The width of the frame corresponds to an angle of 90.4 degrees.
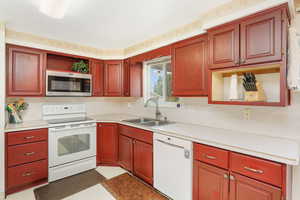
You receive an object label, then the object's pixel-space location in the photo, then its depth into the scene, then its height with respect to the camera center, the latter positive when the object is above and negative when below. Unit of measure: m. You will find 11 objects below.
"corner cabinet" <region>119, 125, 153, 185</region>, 2.19 -0.85
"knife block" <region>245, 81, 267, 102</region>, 1.56 +0.05
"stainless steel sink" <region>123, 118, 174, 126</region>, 2.61 -0.41
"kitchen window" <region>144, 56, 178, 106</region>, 2.89 +0.39
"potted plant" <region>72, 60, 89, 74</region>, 2.99 +0.64
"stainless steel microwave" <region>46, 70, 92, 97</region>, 2.54 +0.28
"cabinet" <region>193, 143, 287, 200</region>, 1.14 -0.69
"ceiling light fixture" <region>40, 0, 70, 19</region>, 1.55 +1.00
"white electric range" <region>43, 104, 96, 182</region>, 2.37 -0.74
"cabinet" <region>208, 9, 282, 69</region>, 1.34 +0.59
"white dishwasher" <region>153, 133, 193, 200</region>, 1.69 -0.83
